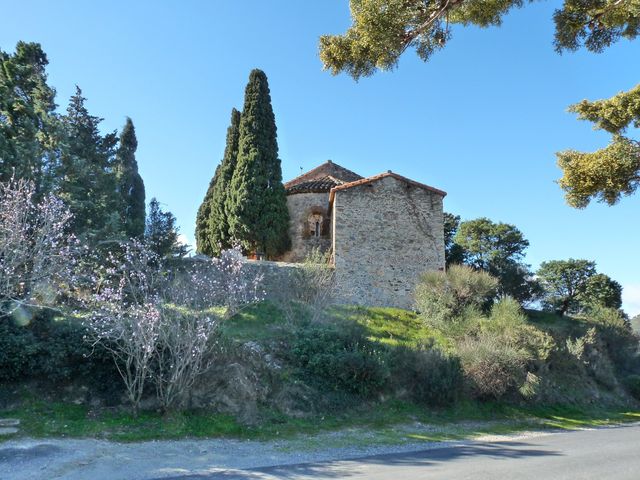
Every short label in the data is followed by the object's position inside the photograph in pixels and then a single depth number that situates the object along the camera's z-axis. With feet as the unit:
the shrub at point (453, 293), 65.05
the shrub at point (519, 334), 57.00
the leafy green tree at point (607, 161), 27.48
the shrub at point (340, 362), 46.32
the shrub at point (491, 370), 49.60
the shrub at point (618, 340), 76.89
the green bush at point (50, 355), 38.81
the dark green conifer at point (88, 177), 54.70
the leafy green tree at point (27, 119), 49.75
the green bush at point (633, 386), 68.33
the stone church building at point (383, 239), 73.51
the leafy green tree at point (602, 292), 98.12
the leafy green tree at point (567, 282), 101.04
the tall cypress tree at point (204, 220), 89.45
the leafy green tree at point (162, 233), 63.93
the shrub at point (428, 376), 47.75
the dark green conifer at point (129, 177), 73.26
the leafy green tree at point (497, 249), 95.66
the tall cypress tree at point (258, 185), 76.95
